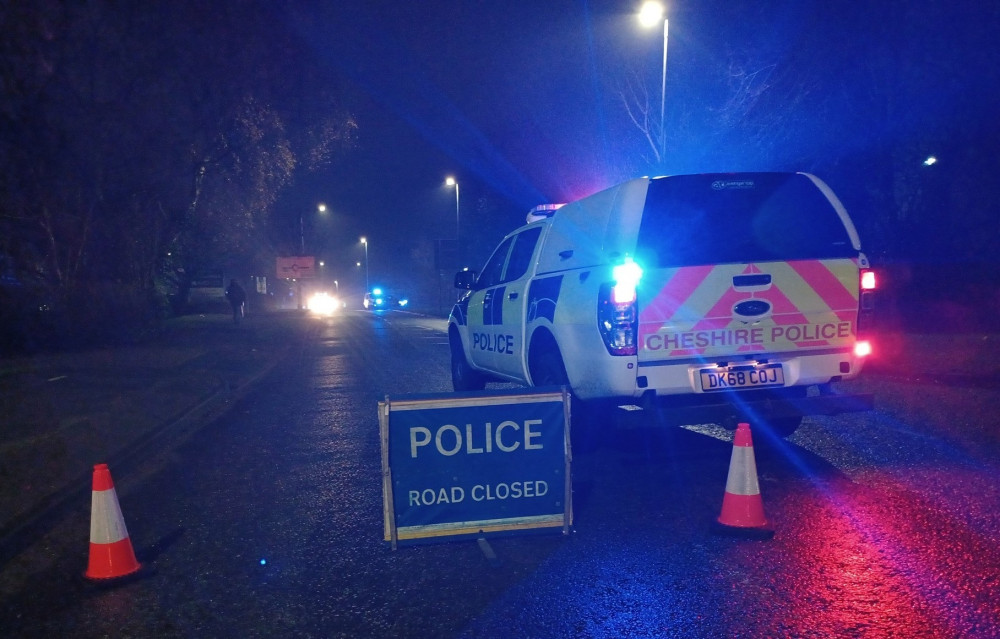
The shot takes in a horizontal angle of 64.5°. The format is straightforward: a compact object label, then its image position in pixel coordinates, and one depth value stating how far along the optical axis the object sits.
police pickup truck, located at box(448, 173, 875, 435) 5.53
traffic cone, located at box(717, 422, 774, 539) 4.78
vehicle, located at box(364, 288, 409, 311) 68.56
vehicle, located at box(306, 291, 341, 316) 67.44
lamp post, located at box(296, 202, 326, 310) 57.93
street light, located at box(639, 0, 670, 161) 15.76
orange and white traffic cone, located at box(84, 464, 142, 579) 4.34
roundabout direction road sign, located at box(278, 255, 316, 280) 57.62
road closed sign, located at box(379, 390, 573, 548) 4.60
